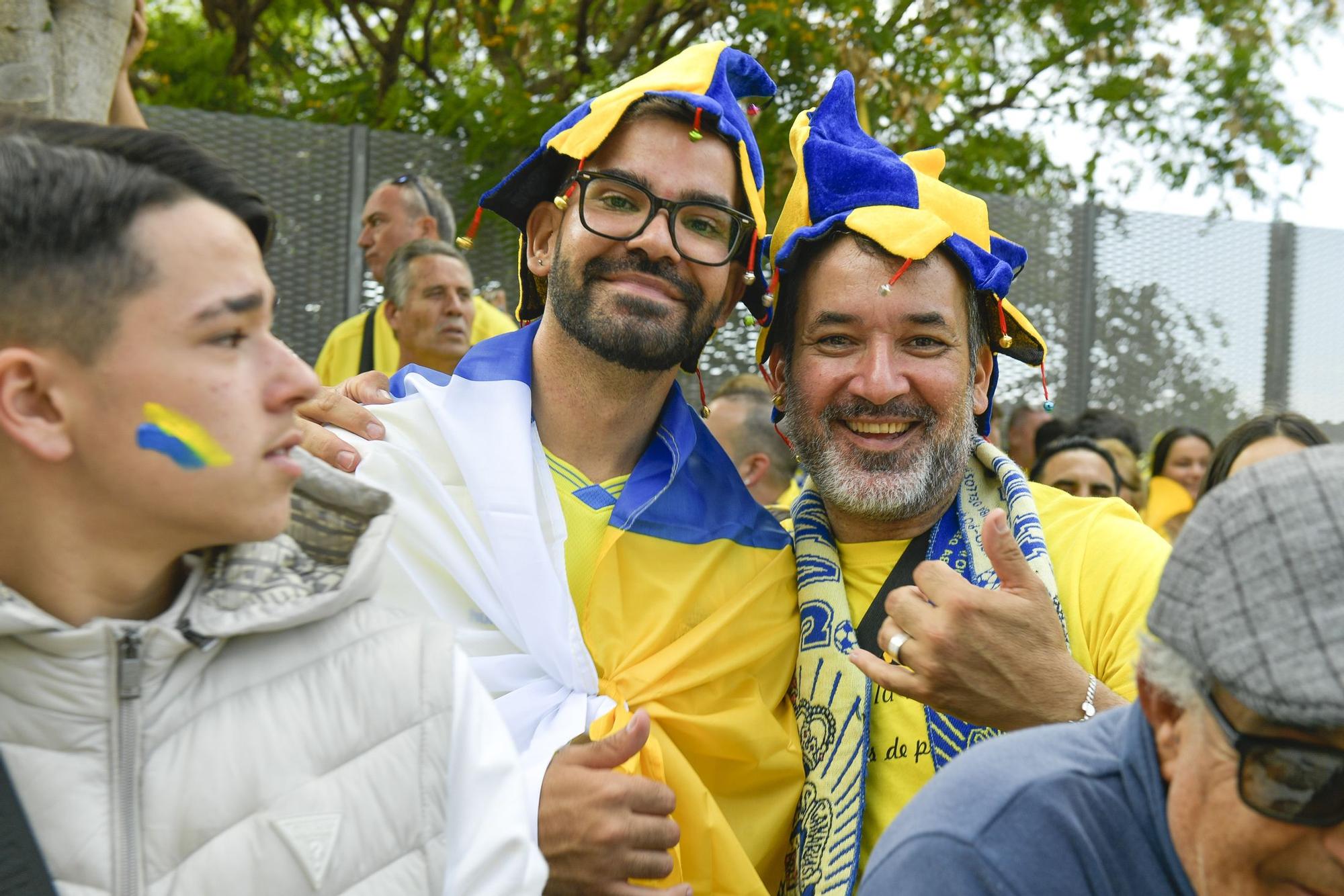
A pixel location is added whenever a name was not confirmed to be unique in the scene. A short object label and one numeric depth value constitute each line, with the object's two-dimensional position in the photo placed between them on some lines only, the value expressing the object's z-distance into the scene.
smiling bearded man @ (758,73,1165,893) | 2.39
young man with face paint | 1.57
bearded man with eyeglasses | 2.53
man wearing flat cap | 1.26
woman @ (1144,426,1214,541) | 5.73
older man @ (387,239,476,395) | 5.06
